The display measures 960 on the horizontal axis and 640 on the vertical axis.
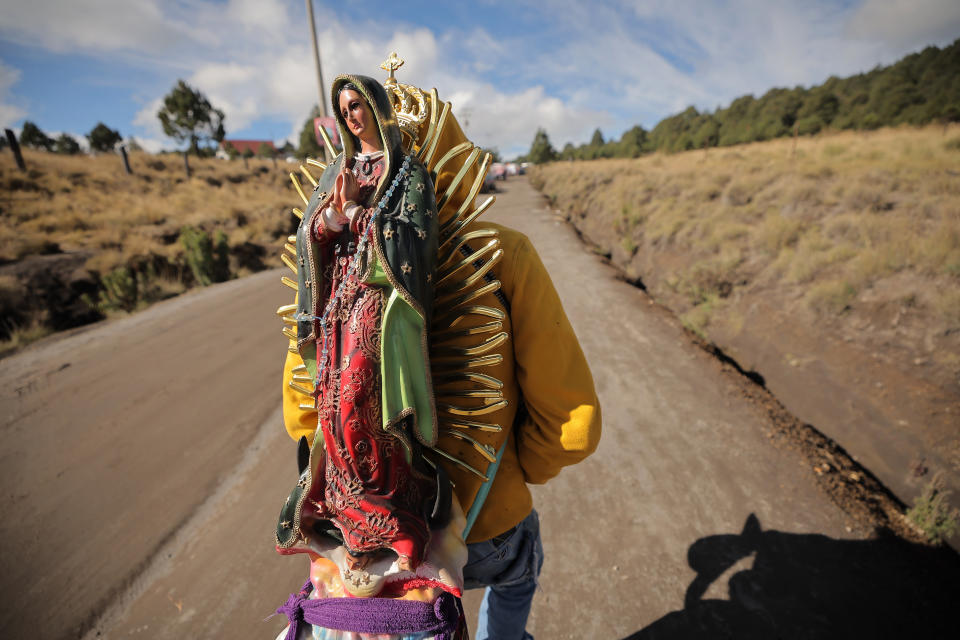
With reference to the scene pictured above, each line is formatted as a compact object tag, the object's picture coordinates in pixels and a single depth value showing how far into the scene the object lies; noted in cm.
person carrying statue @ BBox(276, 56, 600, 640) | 90
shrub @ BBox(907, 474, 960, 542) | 275
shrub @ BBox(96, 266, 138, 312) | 777
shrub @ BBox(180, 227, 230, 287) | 962
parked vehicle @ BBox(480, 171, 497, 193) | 2278
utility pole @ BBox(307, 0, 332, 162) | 778
